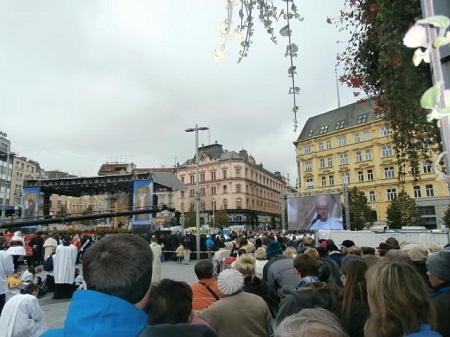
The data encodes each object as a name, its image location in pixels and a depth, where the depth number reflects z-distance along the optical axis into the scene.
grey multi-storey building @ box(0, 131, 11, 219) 60.00
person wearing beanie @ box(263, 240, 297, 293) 5.01
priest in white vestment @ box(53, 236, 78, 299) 10.27
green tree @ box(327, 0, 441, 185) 3.14
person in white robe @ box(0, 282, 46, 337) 4.46
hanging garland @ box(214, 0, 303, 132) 2.26
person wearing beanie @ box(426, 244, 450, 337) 2.48
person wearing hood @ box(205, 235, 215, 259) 20.96
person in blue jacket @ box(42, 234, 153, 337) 1.34
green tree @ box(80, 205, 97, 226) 52.49
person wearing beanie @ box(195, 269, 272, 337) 3.34
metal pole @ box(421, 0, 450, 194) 1.02
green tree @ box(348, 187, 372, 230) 38.12
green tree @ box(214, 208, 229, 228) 62.75
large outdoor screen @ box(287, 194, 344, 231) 22.92
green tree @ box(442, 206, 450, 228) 28.84
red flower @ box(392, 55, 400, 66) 3.10
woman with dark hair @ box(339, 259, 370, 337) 2.88
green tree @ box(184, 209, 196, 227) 66.56
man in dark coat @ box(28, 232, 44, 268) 15.80
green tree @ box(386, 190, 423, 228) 34.75
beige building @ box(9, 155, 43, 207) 69.50
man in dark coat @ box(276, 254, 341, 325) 2.94
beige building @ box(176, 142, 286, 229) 69.94
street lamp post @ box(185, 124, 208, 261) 19.17
